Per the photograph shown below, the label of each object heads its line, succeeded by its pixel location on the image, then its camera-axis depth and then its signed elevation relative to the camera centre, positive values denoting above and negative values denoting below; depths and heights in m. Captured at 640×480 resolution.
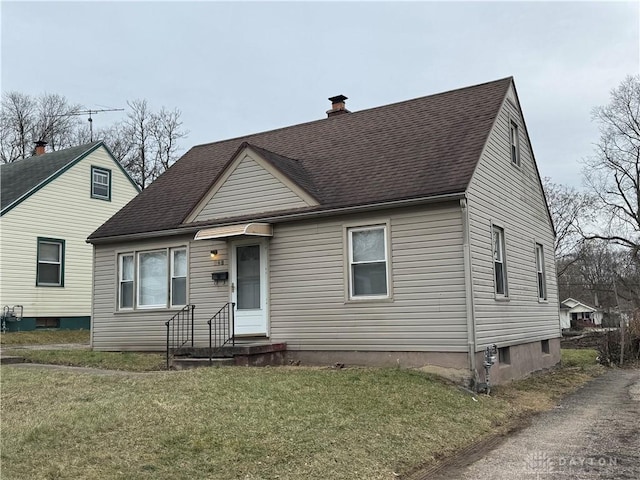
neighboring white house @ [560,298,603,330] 56.03 -1.39
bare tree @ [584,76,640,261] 37.25 +7.78
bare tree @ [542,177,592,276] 39.44 +5.85
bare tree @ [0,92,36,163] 38.38 +12.03
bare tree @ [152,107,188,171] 38.47 +11.20
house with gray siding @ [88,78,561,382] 10.52 +1.19
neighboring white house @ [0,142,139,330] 20.38 +2.98
